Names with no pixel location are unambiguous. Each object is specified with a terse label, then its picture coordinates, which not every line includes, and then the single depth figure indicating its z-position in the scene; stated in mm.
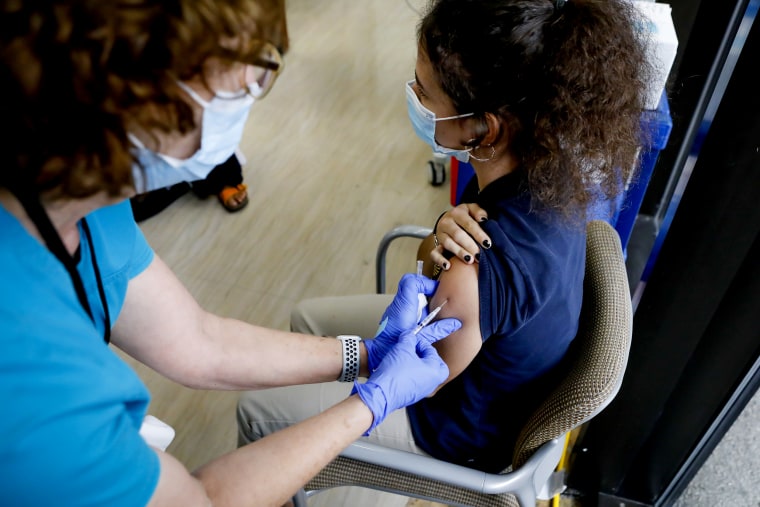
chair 1022
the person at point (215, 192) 2705
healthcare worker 592
